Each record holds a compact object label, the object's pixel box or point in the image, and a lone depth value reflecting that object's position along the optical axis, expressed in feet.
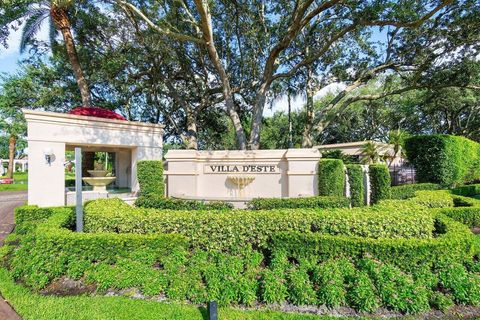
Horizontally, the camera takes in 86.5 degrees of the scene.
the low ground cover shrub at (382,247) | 13.12
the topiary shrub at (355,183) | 34.27
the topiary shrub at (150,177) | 34.88
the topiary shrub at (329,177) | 30.55
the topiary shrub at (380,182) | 34.06
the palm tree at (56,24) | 42.32
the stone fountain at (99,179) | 35.80
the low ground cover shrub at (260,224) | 15.08
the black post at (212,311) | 10.17
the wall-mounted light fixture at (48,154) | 33.12
